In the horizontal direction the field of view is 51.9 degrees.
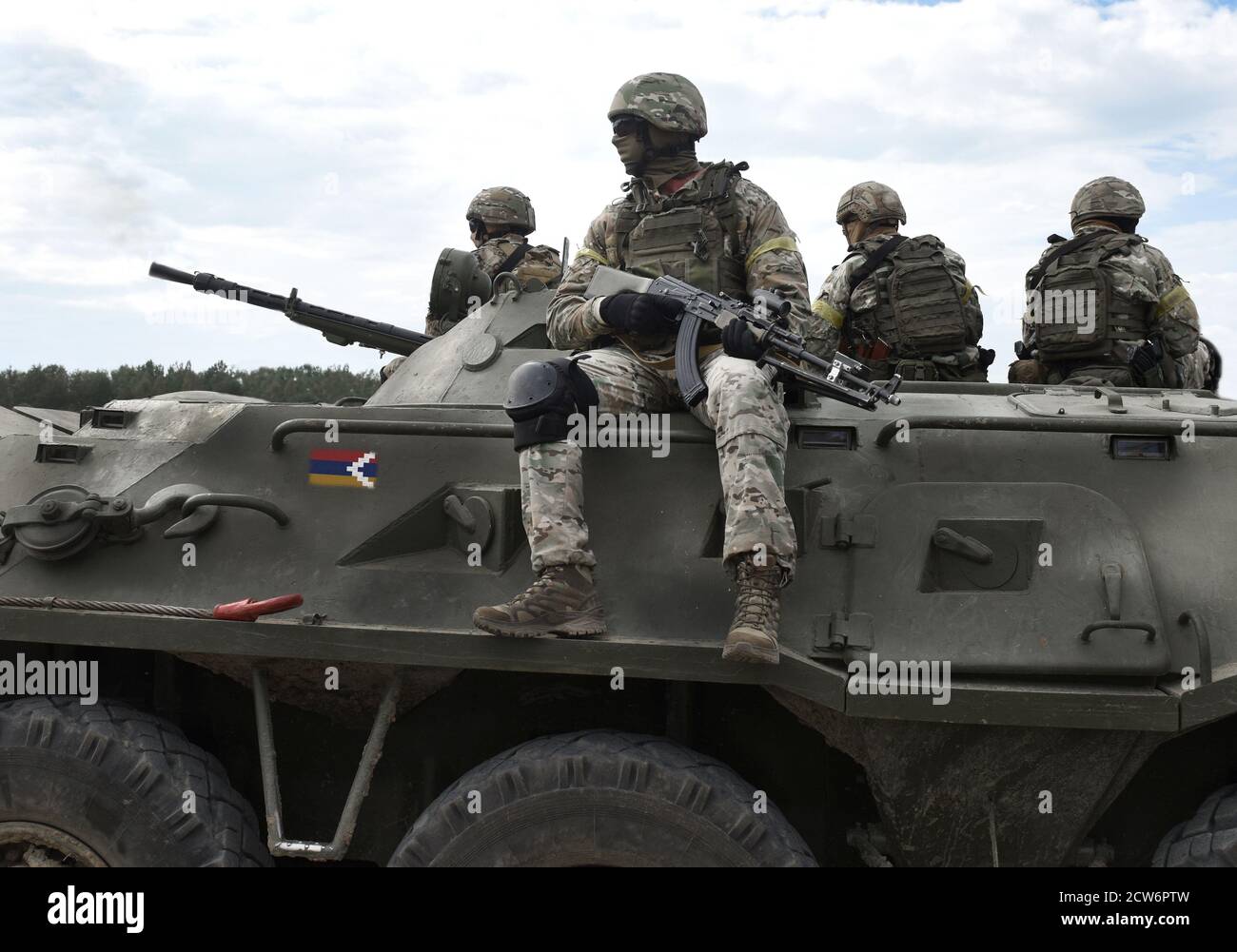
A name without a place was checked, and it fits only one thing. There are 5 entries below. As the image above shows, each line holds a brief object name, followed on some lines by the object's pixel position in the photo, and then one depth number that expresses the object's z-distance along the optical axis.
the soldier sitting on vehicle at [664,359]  4.30
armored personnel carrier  4.26
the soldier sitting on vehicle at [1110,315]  6.85
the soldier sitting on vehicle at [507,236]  9.68
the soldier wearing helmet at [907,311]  7.29
